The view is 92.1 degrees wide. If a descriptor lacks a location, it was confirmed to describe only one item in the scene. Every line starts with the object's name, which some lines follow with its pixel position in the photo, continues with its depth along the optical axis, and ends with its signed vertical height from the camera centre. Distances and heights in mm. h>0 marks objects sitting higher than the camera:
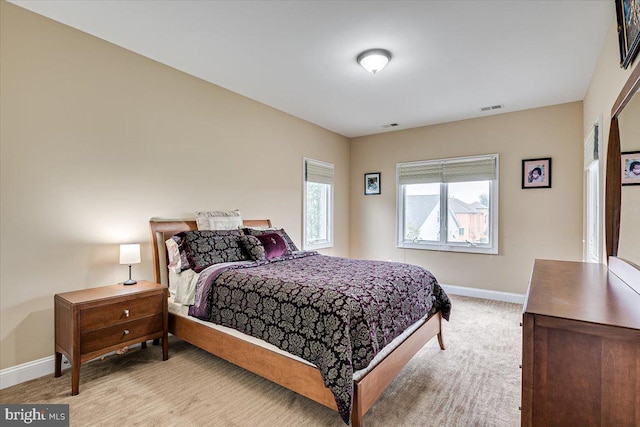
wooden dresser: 925 -470
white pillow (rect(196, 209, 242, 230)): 3314 -69
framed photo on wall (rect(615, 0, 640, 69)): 1635 +1072
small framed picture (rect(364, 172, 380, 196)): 5715 +591
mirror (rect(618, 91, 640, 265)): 1569 +90
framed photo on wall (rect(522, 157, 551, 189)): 4188 +595
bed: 1771 -976
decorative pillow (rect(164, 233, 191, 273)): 2807 -386
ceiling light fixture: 2787 +1434
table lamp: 2592 -348
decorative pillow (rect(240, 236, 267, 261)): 3066 -335
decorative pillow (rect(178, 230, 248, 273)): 2768 -321
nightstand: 2168 -821
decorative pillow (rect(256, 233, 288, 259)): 3225 -326
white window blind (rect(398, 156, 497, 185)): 4629 +720
